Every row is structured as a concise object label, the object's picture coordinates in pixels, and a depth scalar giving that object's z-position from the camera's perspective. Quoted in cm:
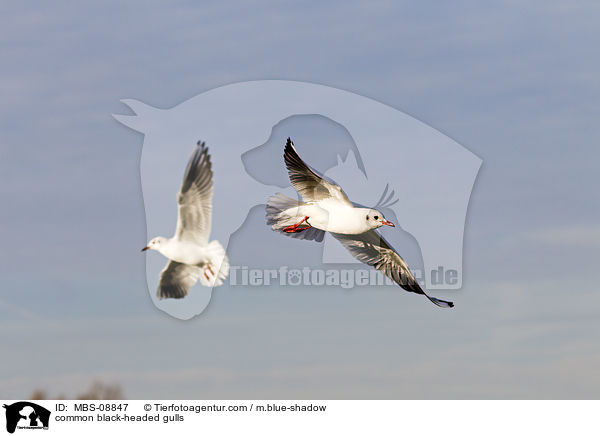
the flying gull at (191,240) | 862
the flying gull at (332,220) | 873
